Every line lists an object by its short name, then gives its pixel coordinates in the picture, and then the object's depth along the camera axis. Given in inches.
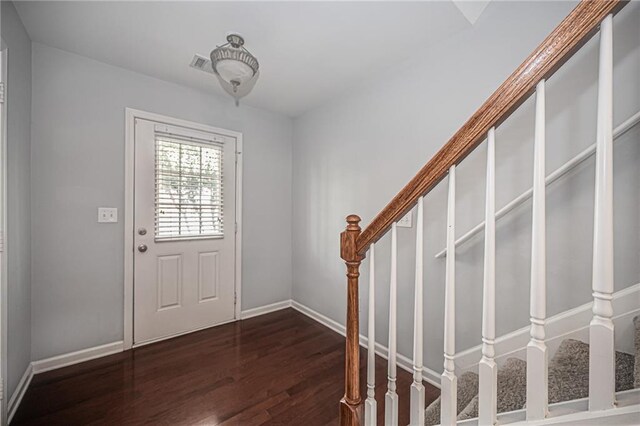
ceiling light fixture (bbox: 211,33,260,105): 64.7
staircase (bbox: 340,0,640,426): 22.8
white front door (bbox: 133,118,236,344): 93.5
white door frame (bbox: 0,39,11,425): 54.9
